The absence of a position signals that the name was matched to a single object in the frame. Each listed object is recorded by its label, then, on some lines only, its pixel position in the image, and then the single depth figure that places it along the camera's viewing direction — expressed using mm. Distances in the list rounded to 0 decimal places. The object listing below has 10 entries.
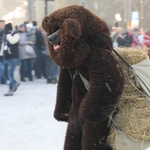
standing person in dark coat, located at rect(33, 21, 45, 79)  13445
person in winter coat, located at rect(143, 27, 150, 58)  12500
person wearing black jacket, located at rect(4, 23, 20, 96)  10828
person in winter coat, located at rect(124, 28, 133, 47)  17883
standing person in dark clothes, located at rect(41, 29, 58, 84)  13234
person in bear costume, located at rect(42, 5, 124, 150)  3355
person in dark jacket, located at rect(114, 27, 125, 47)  17480
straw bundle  3441
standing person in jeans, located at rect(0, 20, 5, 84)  11356
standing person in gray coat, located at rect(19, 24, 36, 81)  13141
